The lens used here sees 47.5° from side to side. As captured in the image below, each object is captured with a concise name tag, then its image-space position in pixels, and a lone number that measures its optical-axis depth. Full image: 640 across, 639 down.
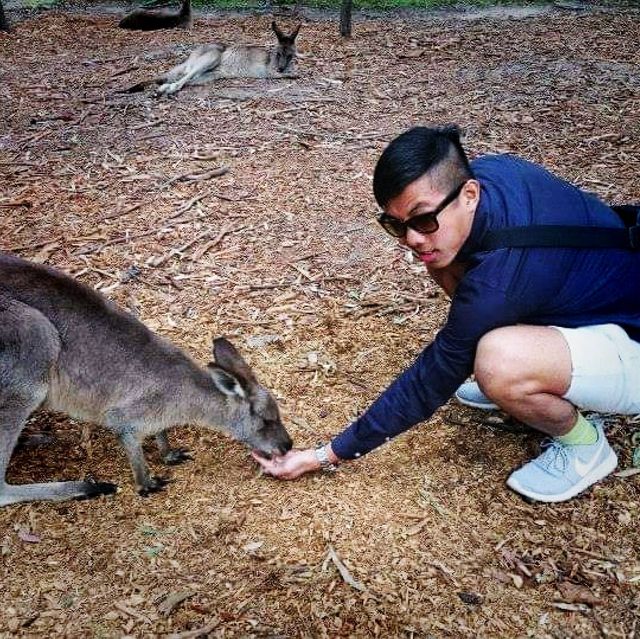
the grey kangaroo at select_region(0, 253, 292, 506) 2.77
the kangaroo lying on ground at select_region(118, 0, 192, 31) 10.15
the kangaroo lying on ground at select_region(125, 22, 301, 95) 7.49
